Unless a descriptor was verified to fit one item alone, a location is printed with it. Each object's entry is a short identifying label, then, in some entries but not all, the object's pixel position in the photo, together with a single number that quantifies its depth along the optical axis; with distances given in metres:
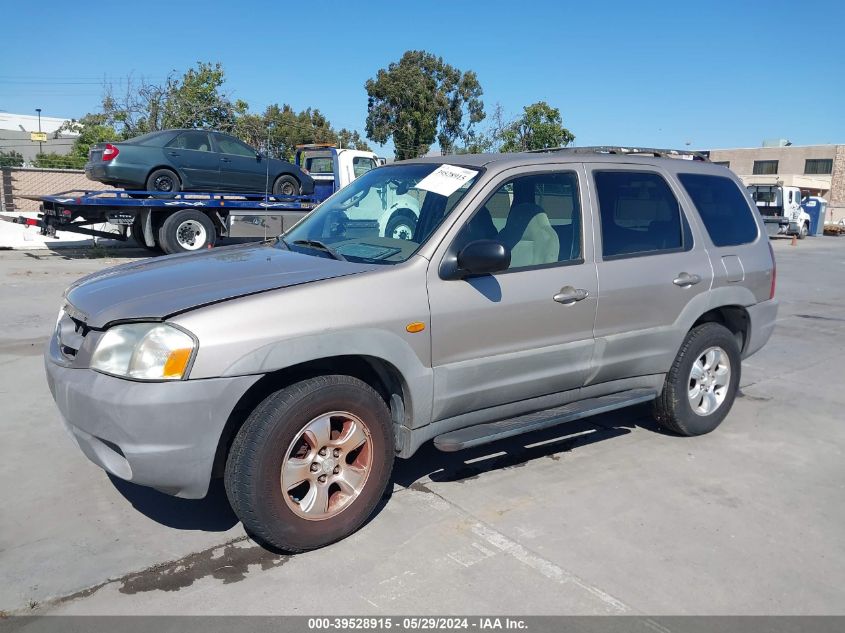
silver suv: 3.09
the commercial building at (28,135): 62.31
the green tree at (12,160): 42.05
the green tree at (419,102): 43.59
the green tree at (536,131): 33.97
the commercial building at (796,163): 56.47
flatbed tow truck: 13.53
